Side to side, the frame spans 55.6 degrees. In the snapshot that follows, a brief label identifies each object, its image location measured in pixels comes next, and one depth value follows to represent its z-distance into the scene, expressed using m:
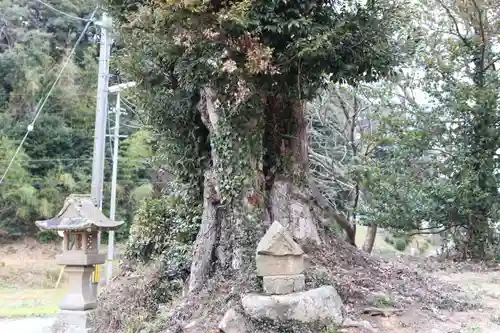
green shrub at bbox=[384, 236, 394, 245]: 16.08
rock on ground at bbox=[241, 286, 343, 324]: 4.48
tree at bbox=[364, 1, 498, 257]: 9.43
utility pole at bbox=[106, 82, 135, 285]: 12.30
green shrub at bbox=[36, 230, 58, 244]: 21.38
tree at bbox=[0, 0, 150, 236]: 20.41
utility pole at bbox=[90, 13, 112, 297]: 9.86
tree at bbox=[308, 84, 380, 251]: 11.22
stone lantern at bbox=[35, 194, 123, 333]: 6.43
